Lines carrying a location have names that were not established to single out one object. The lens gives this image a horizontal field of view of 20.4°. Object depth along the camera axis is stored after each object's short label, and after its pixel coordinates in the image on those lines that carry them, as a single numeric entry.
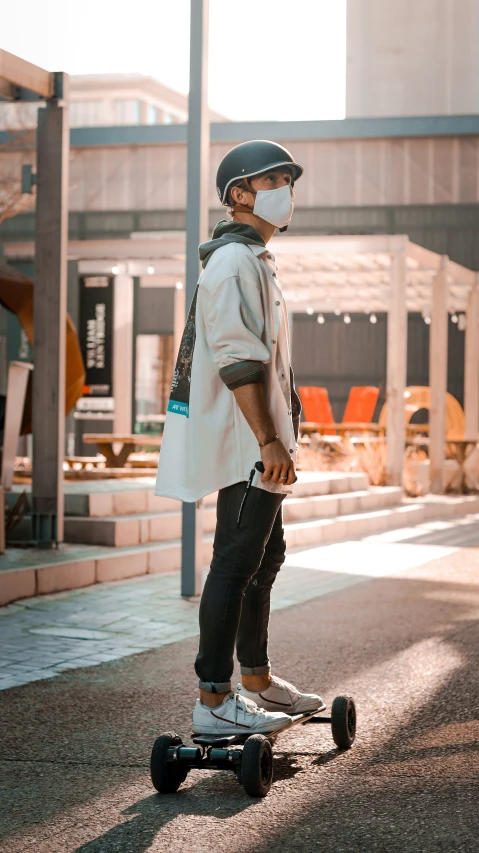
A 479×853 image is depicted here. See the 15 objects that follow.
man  3.76
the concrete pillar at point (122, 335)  20.22
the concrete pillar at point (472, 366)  21.14
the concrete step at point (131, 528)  9.26
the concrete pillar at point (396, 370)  16.41
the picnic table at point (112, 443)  15.77
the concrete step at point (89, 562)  7.57
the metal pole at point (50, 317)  8.88
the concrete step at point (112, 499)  9.61
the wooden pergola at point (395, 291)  16.62
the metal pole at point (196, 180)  7.78
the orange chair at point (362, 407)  22.64
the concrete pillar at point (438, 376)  18.41
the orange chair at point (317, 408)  22.56
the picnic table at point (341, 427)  19.94
